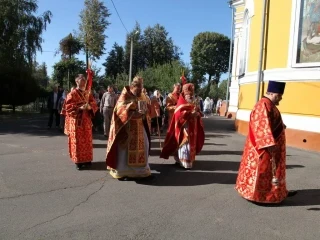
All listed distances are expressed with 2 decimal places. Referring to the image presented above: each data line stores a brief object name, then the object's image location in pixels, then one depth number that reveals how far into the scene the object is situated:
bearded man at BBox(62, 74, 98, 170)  7.50
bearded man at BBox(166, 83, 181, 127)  8.89
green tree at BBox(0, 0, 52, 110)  22.95
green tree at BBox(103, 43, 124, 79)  62.06
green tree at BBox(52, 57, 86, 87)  38.98
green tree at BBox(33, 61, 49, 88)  53.53
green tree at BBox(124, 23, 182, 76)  62.03
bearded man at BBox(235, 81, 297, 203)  5.17
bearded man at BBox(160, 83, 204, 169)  7.70
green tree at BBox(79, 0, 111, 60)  54.50
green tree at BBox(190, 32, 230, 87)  61.75
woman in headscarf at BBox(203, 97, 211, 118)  28.92
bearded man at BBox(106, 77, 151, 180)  6.51
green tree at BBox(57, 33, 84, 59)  45.81
